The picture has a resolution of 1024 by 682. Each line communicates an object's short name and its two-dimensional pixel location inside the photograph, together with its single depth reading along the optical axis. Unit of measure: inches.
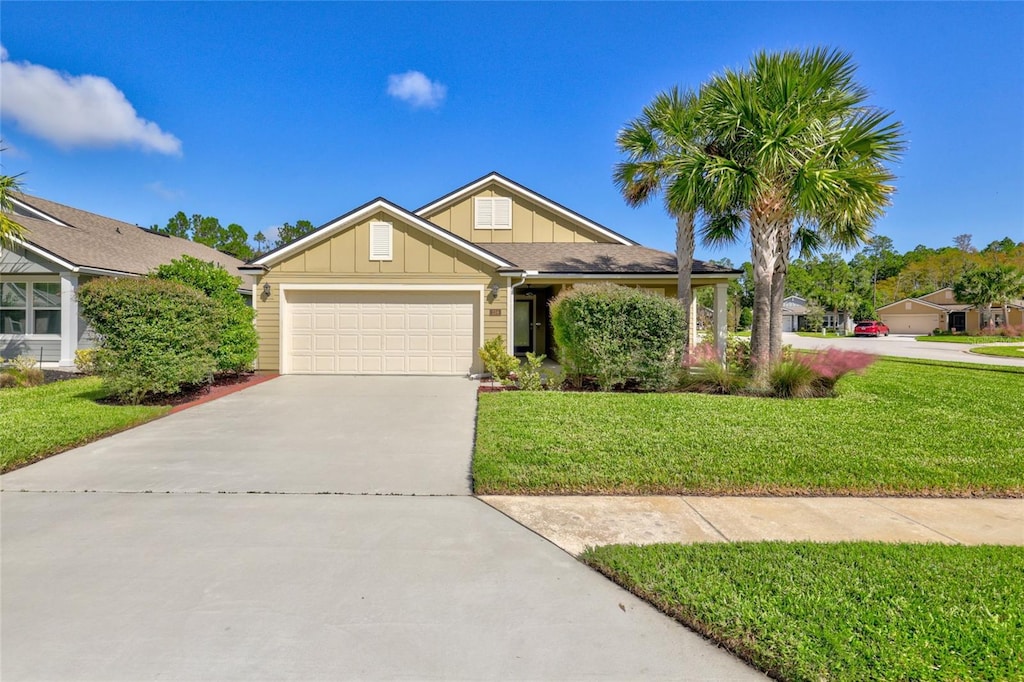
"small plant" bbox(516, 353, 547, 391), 370.6
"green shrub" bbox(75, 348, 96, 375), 442.0
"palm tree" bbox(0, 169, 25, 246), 397.7
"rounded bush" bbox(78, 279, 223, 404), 307.7
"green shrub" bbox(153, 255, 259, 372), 394.9
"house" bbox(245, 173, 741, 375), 473.7
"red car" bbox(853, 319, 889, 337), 1690.5
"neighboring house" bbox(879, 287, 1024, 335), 1716.3
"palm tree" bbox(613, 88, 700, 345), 397.8
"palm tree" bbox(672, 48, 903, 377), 341.4
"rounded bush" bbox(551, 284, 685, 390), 349.7
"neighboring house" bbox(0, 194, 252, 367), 491.8
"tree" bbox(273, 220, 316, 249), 1895.9
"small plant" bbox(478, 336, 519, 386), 408.2
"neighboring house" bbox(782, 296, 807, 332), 2421.3
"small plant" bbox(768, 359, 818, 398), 332.5
